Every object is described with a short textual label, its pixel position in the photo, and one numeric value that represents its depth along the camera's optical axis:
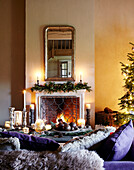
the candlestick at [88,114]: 4.58
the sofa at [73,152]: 1.33
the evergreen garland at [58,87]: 4.59
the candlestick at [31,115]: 4.54
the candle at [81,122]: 4.31
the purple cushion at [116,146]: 1.50
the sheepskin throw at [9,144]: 1.48
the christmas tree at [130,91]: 4.05
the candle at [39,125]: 3.29
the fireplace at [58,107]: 4.72
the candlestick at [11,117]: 3.42
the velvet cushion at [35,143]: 1.54
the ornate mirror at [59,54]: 4.75
